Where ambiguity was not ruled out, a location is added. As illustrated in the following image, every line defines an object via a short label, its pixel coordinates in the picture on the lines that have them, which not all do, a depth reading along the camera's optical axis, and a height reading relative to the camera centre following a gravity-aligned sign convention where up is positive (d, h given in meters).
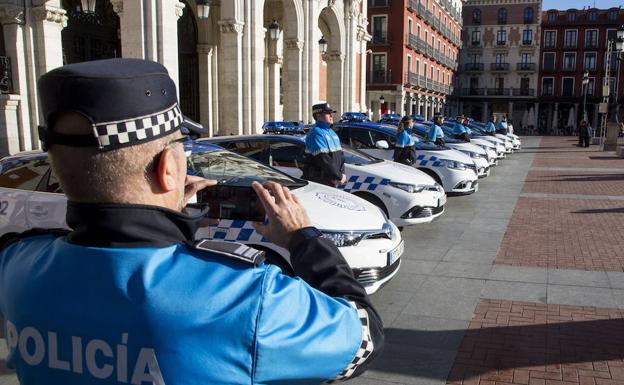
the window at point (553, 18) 64.22 +10.60
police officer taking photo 1.14 -0.37
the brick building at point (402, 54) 41.75 +4.42
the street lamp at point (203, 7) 13.08 +2.40
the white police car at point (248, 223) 4.96 -0.96
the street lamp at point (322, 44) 20.07 +2.37
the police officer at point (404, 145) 10.72 -0.66
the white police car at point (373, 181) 7.96 -1.03
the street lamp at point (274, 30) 18.38 +2.64
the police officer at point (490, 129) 23.63 -0.78
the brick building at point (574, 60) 62.29 +5.70
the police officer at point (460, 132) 17.78 -0.69
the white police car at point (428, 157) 11.18 -0.95
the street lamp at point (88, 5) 12.69 +2.39
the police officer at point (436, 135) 13.59 -0.60
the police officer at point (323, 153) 7.31 -0.56
